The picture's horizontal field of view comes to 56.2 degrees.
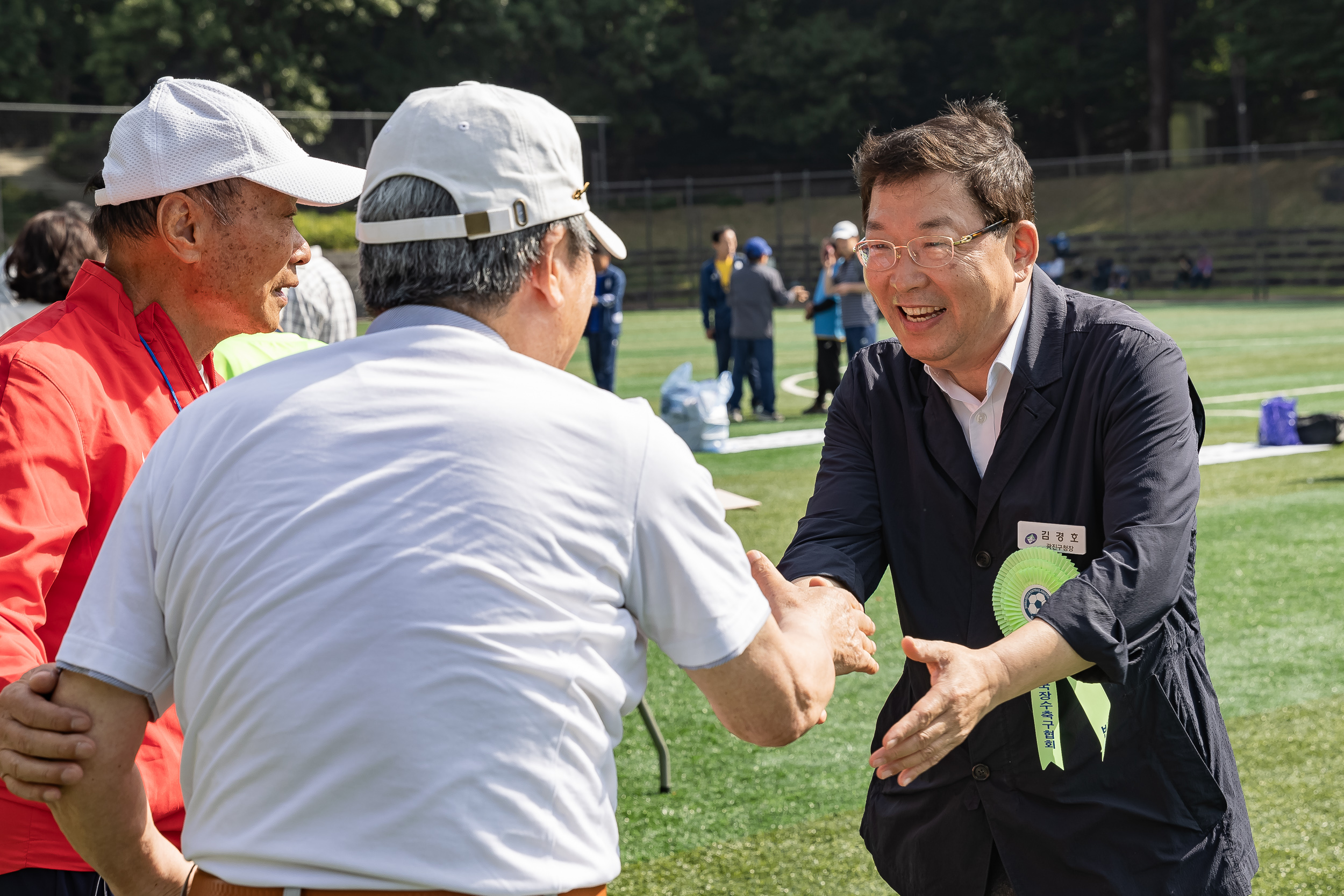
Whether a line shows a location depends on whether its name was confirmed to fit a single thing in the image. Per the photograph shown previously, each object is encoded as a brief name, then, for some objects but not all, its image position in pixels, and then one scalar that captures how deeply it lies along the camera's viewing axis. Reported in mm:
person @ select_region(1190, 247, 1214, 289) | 37375
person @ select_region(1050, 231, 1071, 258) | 32312
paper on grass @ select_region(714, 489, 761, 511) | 7578
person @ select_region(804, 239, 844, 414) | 15320
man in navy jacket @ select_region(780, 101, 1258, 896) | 2107
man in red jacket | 1960
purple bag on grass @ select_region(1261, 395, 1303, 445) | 11648
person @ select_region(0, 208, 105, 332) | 5145
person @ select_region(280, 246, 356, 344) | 5730
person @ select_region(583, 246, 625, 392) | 16250
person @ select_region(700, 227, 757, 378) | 16609
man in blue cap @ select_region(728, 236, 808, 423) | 15281
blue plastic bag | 12789
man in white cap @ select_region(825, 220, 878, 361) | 15070
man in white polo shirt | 1447
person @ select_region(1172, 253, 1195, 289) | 37719
